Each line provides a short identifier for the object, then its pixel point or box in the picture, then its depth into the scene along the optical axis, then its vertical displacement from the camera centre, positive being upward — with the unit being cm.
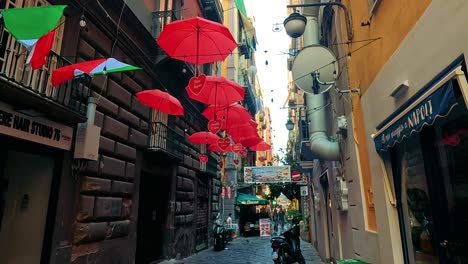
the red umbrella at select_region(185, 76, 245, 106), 955 +338
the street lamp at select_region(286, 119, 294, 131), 1871 +463
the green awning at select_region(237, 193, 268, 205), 2797 +51
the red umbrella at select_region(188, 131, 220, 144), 1307 +269
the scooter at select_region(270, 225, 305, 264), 982 -132
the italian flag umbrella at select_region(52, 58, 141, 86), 543 +227
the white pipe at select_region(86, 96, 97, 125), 699 +204
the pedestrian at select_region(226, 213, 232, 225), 2212 -100
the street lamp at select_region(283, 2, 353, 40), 755 +417
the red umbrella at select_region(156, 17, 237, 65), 680 +361
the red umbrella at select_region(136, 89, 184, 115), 858 +279
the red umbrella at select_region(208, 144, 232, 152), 1346 +259
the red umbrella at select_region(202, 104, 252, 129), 1159 +332
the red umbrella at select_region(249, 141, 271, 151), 1686 +303
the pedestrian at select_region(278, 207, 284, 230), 3086 -98
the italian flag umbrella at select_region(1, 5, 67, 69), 361 +204
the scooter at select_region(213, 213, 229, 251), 1623 -152
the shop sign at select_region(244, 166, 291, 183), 2892 +281
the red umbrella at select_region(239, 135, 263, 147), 1607 +324
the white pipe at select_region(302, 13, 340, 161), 841 +247
